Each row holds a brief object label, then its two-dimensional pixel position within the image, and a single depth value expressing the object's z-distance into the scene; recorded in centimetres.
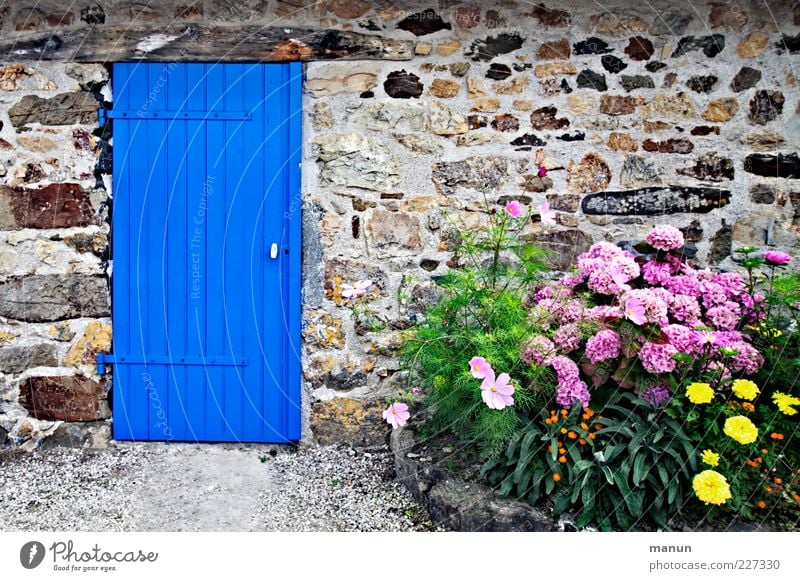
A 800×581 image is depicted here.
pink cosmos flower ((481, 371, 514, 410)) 288
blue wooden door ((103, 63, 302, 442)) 379
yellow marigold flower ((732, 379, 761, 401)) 282
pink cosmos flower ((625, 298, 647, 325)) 296
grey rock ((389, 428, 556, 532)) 288
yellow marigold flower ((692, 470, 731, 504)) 260
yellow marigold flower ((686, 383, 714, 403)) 278
